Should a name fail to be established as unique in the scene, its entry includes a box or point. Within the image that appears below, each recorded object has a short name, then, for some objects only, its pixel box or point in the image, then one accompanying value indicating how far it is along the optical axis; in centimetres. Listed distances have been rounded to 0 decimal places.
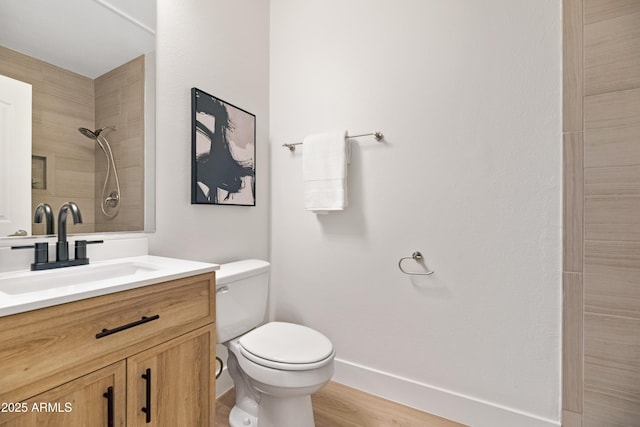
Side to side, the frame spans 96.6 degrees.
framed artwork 142
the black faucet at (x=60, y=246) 91
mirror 96
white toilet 113
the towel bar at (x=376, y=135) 156
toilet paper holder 148
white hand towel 160
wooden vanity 61
